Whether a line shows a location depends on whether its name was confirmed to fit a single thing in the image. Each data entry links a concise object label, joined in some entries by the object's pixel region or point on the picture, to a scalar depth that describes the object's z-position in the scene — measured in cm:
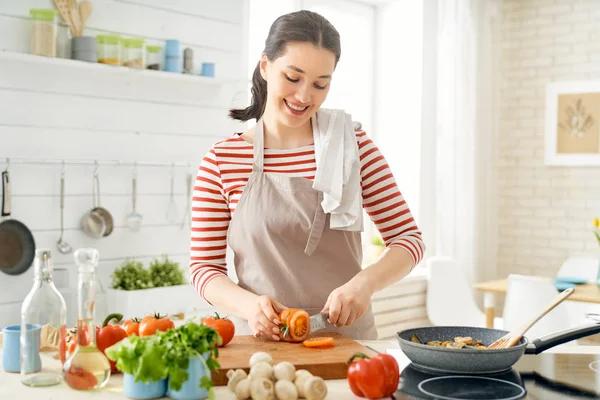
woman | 204
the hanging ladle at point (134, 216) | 378
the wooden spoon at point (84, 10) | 353
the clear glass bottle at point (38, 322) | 156
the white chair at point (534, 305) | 405
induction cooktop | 147
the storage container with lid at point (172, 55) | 388
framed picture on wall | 586
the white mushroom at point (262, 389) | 139
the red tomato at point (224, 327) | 177
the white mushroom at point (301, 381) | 140
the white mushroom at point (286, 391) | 139
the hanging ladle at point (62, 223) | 348
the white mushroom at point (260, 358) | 149
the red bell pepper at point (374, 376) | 143
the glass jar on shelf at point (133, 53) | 365
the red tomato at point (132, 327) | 172
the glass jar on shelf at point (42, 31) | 336
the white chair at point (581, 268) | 535
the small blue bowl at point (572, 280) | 437
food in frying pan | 168
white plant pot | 355
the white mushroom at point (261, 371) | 142
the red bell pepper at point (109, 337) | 164
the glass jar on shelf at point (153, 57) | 380
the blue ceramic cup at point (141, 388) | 142
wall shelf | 327
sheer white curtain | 570
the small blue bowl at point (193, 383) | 140
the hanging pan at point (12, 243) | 329
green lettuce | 133
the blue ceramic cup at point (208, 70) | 405
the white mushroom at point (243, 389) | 142
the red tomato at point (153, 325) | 165
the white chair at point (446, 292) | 525
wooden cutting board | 161
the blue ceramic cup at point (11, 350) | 166
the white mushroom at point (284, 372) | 143
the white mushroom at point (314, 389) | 138
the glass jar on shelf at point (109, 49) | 356
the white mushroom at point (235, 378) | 145
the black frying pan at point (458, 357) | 154
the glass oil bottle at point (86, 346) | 143
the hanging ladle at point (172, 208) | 400
